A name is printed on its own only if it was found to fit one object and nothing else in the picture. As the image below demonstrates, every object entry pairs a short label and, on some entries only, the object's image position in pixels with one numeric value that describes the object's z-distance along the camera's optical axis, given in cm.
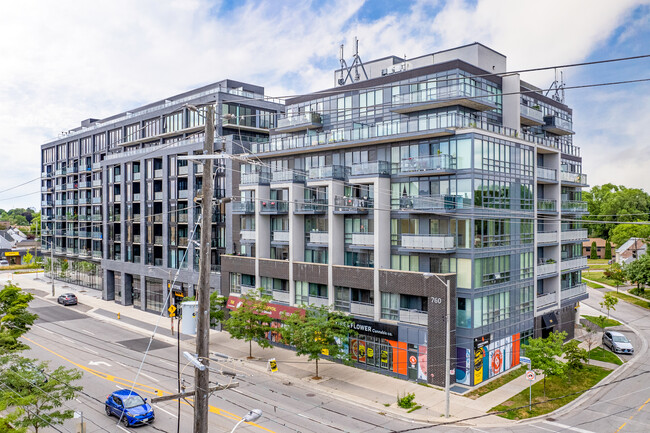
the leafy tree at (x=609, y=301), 5045
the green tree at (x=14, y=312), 3322
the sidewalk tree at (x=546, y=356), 2922
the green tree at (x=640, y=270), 6182
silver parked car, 4066
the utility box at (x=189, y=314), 1786
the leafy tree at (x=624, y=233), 10212
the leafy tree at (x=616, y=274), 7269
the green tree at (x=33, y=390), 2098
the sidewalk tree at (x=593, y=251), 11662
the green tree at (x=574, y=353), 3362
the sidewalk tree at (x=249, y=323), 3747
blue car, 2558
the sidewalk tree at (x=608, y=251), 11256
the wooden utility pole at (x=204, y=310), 1355
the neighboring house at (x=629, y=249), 9310
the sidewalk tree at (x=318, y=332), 3253
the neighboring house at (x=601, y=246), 11828
